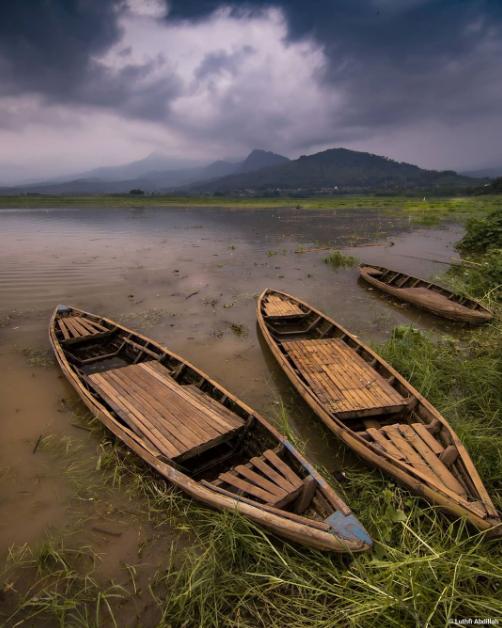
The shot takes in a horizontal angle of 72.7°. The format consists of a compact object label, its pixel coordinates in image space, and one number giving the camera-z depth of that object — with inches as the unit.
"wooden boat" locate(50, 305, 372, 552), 167.9
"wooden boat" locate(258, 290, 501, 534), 186.2
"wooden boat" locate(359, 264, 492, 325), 467.2
